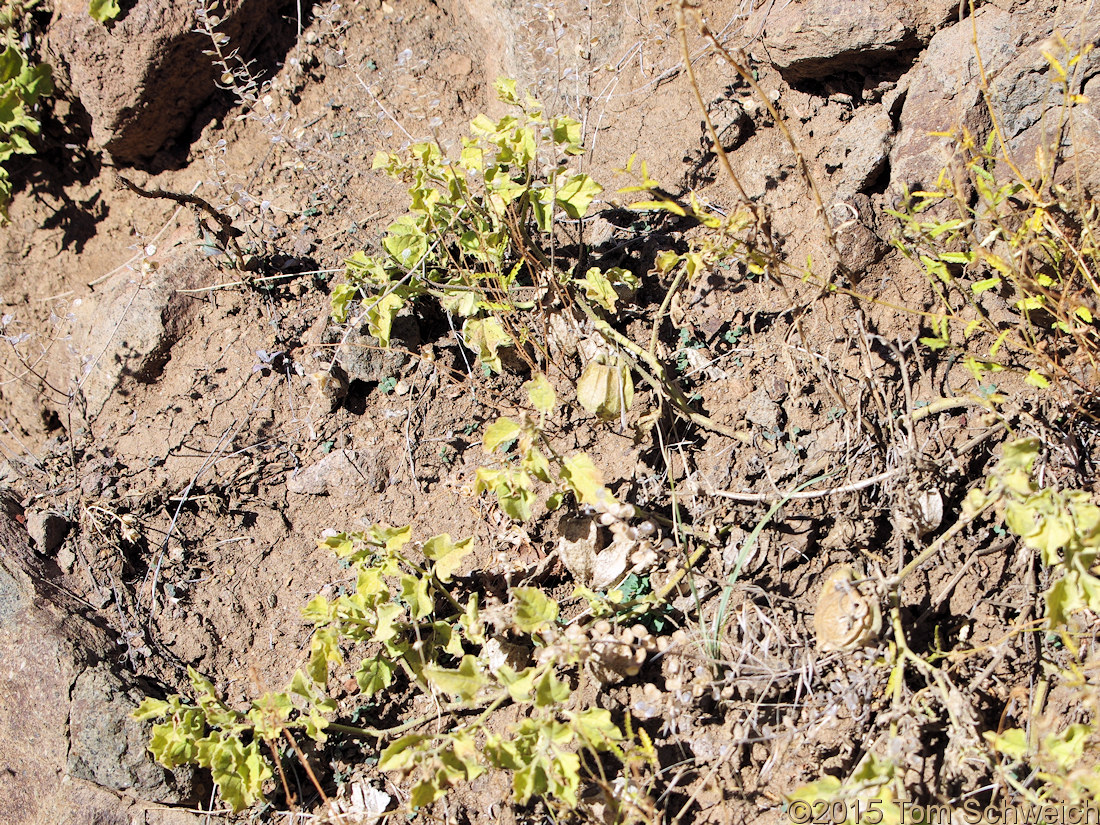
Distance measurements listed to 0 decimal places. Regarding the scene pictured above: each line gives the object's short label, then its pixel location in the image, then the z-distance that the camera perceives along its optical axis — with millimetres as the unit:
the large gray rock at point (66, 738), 2389
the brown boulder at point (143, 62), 3227
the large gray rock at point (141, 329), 3014
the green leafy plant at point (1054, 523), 1709
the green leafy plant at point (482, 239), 2410
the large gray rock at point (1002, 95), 2332
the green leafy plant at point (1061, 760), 1611
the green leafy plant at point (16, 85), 3236
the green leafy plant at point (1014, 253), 2133
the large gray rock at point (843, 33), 2561
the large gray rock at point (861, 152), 2568
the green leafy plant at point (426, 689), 1914
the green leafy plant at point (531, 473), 2090
